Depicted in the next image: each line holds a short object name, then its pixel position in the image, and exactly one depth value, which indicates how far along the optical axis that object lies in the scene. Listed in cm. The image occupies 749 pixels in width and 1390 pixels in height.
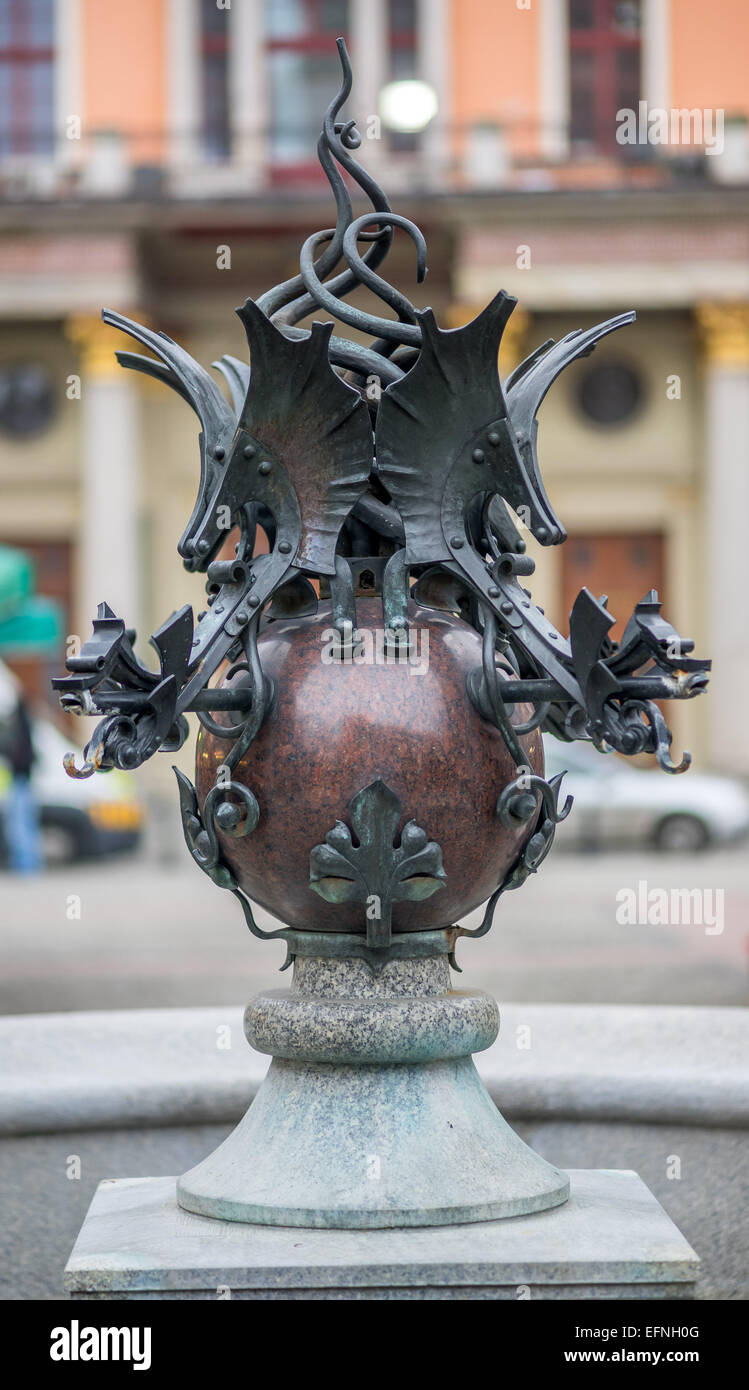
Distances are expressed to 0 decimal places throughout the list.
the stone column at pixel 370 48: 2638
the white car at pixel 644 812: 1823
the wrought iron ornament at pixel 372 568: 362
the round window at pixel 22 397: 2597
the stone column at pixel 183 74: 2612
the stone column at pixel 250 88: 2594
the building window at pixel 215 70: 2644
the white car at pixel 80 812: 1766
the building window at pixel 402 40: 2655
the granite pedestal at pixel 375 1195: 340
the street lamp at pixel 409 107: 2542
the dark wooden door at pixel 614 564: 2622
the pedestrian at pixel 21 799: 1586
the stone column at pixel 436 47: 2602
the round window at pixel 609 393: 2559
